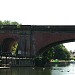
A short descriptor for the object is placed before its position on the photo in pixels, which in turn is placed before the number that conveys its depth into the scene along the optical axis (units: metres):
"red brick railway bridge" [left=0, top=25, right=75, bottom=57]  82.44
